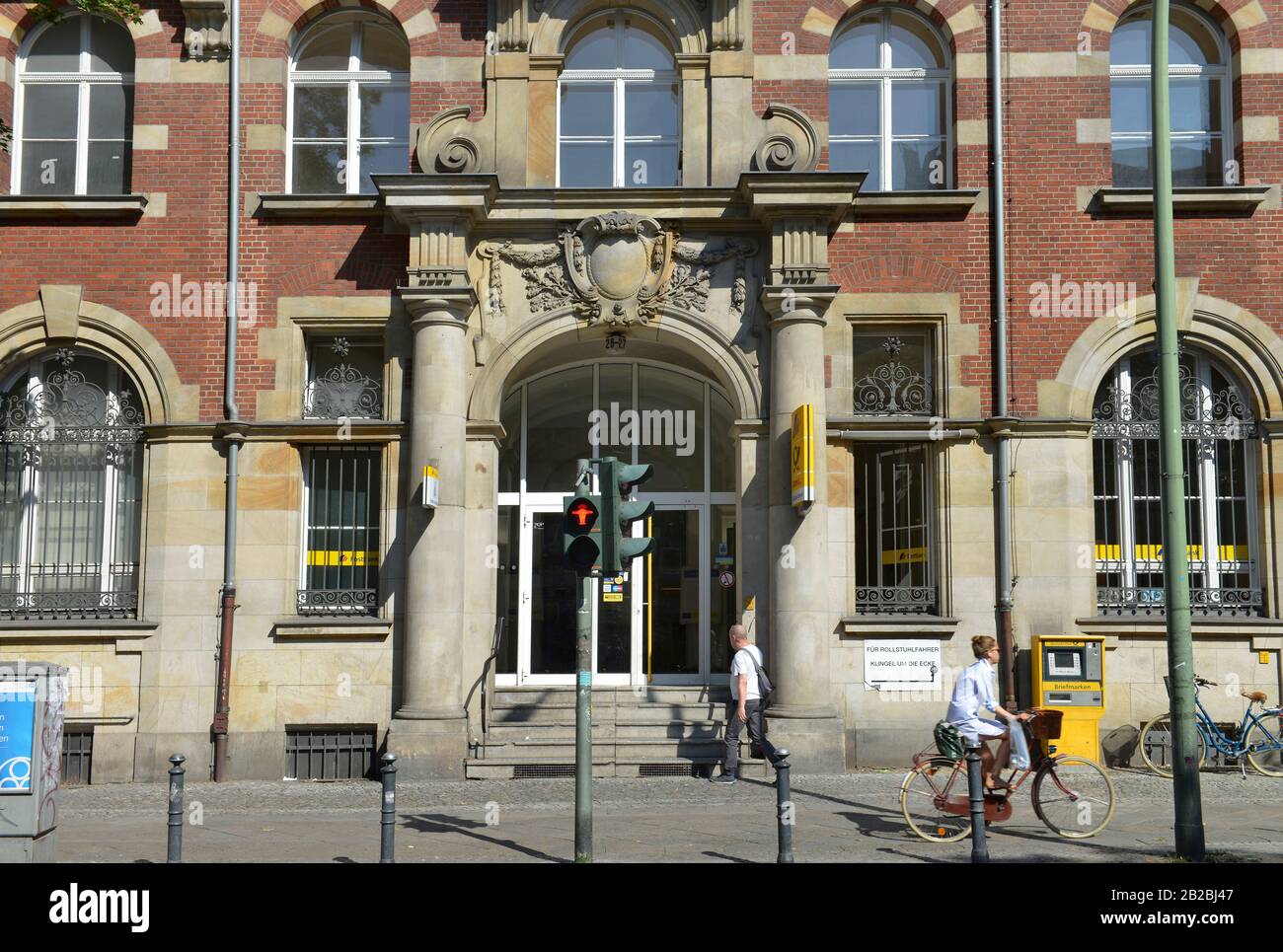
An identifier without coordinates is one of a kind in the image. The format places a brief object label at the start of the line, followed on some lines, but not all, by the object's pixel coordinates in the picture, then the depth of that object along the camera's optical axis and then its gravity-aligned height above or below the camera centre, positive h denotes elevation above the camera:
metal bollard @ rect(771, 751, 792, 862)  9.34 -1.50
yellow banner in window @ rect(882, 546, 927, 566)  15.66 +0.55
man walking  13.91 -1.00
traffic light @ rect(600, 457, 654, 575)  10.20 +0.66
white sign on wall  15.14 -0.72
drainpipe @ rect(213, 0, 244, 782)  15.11 +2.08
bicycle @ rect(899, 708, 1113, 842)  10.79 -1.60
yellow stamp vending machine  14.61 -0.83
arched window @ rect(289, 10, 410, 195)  16.31 +6.20
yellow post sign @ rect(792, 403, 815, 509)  14.42 +1.60
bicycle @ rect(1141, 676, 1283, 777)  14.60 -1.51
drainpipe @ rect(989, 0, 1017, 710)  15.09 +2.38
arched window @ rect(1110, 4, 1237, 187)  16.11 +6.20
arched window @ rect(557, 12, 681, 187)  16.23 +6.00
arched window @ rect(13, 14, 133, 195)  16.34 +6.11
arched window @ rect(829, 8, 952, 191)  16.22 +6.19
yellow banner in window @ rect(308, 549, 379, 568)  15.70 +0.52
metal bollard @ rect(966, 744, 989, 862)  9.39 -1.48
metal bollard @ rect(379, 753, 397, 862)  9.32 -1.52
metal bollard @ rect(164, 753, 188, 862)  9.16 -1.49
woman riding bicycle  10.91 -0.92
